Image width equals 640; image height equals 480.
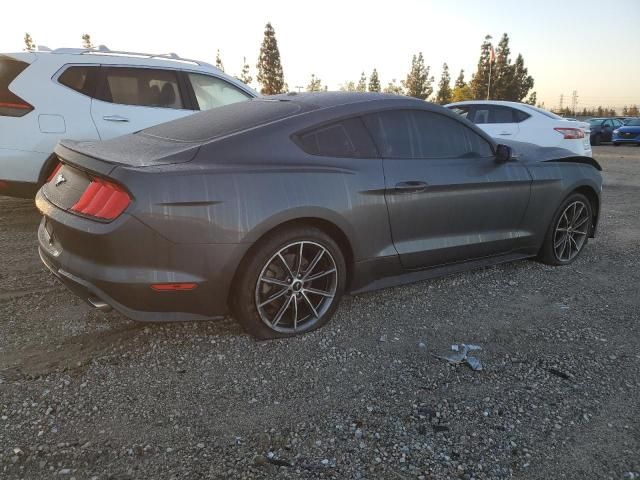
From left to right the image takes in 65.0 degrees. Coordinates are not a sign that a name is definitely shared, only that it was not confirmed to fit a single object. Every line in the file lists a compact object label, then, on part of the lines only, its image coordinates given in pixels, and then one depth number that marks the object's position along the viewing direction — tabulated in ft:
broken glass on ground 9.64
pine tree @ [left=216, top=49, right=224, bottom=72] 149.38
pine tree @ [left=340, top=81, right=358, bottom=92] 211.92
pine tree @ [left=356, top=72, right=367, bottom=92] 215.10
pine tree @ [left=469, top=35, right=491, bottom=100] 204.33
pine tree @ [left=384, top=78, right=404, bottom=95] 207.00
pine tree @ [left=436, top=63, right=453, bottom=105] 219.80
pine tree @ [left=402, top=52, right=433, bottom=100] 202.80
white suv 15.89
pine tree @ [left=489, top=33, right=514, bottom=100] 203.70
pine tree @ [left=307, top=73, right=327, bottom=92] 188.79
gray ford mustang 8.71
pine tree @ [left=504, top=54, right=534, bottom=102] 208.44
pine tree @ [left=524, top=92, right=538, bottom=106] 239.26
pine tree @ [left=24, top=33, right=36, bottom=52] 143.56
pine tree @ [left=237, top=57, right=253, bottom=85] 155.34
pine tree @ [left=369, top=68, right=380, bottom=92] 212.02
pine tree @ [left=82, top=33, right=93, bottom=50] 140.15
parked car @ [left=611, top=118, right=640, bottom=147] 73.97
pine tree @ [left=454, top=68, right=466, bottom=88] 245.45
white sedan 28.89
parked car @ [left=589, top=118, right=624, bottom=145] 79.59
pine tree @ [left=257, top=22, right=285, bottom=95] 153.58
